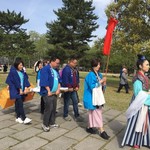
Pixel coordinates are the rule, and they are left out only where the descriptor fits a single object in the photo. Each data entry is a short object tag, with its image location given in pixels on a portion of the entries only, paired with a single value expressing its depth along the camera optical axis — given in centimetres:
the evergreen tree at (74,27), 1983
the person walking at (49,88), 352
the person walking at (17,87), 392
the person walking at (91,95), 339
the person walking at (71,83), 425
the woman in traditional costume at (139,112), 294
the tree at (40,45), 4482
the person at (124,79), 902
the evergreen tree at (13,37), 1848
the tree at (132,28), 1114
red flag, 352
